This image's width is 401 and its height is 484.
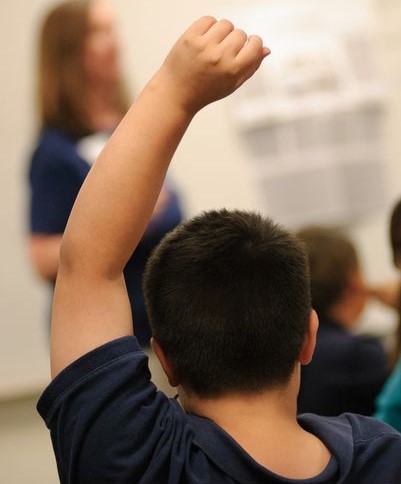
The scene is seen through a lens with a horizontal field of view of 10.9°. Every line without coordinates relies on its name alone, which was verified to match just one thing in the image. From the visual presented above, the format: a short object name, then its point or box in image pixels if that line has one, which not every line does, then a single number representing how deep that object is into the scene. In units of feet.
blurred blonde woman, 12.36
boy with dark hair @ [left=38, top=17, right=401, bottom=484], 6.08
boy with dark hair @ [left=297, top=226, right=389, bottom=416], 10.03
